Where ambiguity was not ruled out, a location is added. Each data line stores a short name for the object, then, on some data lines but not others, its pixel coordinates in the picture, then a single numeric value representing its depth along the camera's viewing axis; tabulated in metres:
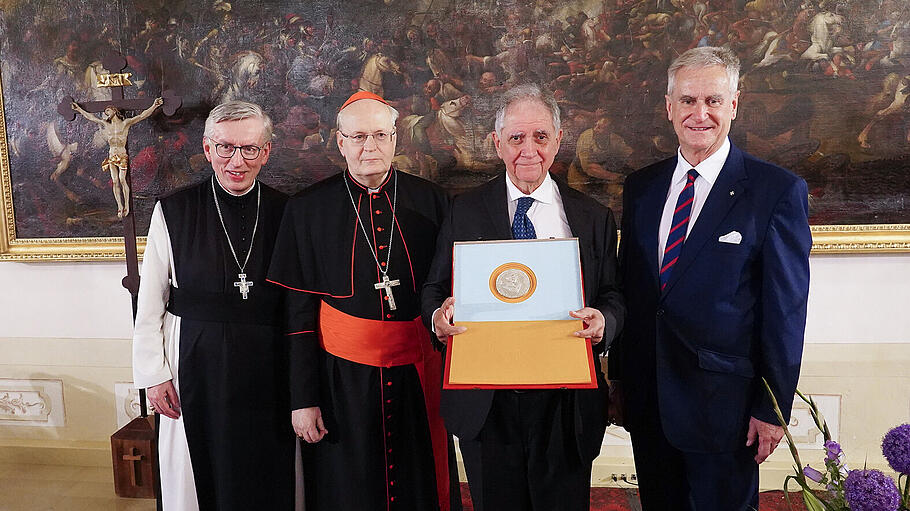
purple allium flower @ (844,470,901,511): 1.00
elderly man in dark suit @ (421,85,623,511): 2.06
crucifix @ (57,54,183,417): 3.24
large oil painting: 3.22
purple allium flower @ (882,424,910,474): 1.03
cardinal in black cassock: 2.38
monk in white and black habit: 2.54
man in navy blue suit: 1.95
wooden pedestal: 3.47
